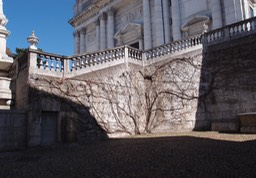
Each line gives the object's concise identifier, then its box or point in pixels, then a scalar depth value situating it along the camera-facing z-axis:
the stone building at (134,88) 9.07
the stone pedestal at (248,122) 8.89
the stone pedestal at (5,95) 9.84
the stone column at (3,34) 10.47
